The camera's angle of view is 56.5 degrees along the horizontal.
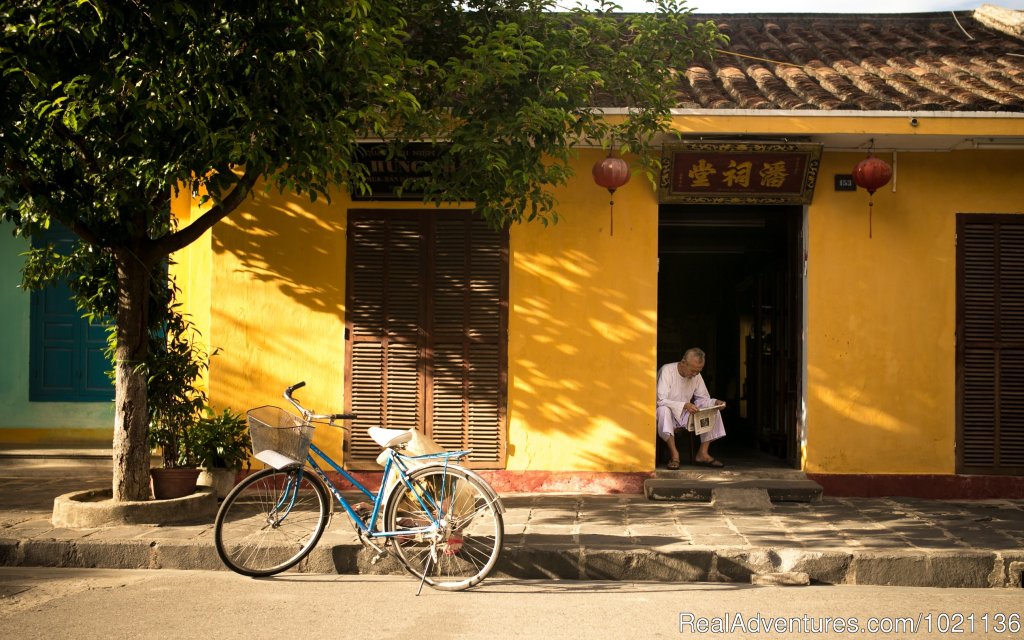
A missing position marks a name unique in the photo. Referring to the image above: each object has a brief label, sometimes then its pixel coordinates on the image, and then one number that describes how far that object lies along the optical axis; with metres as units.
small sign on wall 8.93
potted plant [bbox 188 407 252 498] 8.21
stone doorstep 8.44
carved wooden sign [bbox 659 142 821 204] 8.60
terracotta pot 7.70
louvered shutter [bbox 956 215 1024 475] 8.89
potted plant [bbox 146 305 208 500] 7.74
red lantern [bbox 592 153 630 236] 8.41
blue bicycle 5.83
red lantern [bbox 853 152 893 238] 8.35
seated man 9.38
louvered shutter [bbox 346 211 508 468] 9.01
